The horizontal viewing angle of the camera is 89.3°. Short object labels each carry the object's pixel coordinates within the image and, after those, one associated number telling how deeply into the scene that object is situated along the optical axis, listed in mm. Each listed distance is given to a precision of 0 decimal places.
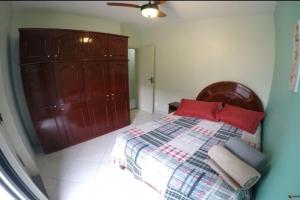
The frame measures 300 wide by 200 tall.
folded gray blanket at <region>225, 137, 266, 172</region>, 1217
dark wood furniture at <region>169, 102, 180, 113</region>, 2958
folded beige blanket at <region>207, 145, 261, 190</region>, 1079
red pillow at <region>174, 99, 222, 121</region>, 2311
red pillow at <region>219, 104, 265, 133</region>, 2014
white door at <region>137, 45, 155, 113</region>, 3552
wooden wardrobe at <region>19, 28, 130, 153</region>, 1941
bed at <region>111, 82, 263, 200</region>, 1174
